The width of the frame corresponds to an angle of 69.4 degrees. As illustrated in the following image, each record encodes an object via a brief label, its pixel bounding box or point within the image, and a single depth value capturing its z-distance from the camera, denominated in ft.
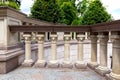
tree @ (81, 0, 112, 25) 39.66
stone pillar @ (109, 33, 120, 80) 4.75
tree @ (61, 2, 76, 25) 44.45
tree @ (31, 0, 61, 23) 31.07
